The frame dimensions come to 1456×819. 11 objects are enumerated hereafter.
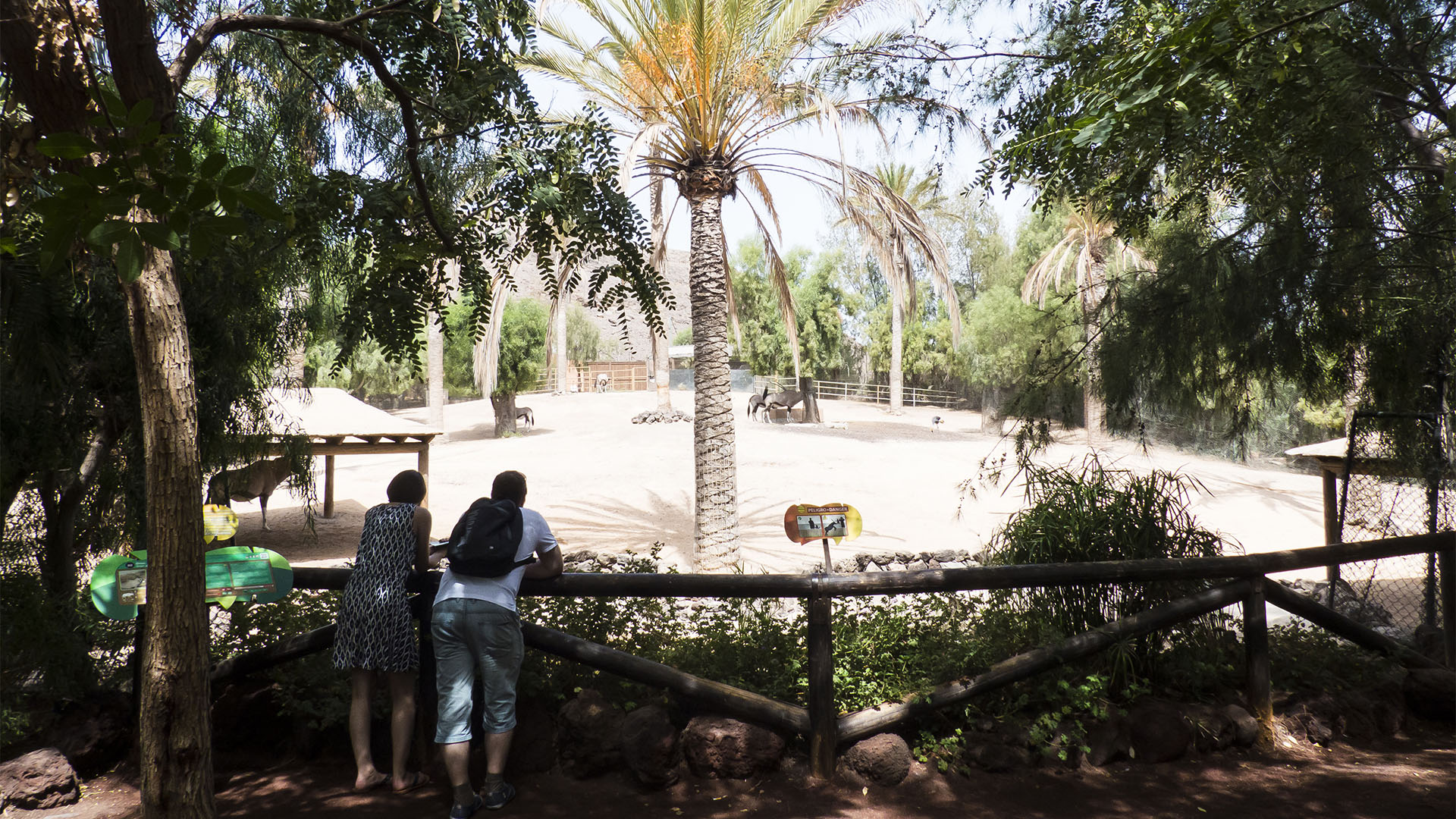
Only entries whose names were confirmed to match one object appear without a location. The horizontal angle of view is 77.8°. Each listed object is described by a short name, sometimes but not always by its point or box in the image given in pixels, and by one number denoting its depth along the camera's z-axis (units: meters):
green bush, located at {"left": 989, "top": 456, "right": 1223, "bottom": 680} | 4.64
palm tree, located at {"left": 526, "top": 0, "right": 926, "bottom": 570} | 10.34
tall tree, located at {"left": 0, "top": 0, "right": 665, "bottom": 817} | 1.93
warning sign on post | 4.93
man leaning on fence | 3.57
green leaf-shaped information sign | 3.61
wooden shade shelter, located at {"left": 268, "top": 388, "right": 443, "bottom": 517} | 12.26
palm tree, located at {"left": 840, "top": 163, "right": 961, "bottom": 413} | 11.55
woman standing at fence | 3.72
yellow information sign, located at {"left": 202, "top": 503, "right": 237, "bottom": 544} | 4.20
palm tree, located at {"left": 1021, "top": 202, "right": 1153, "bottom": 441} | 20.56
